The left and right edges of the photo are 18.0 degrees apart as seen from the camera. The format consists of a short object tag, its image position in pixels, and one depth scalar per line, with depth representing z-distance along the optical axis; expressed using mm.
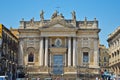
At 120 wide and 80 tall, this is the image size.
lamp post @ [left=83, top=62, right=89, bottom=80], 78538
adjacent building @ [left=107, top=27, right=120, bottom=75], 85688
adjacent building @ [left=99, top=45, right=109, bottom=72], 121625
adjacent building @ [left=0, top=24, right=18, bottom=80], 72625
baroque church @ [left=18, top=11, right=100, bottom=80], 81862
